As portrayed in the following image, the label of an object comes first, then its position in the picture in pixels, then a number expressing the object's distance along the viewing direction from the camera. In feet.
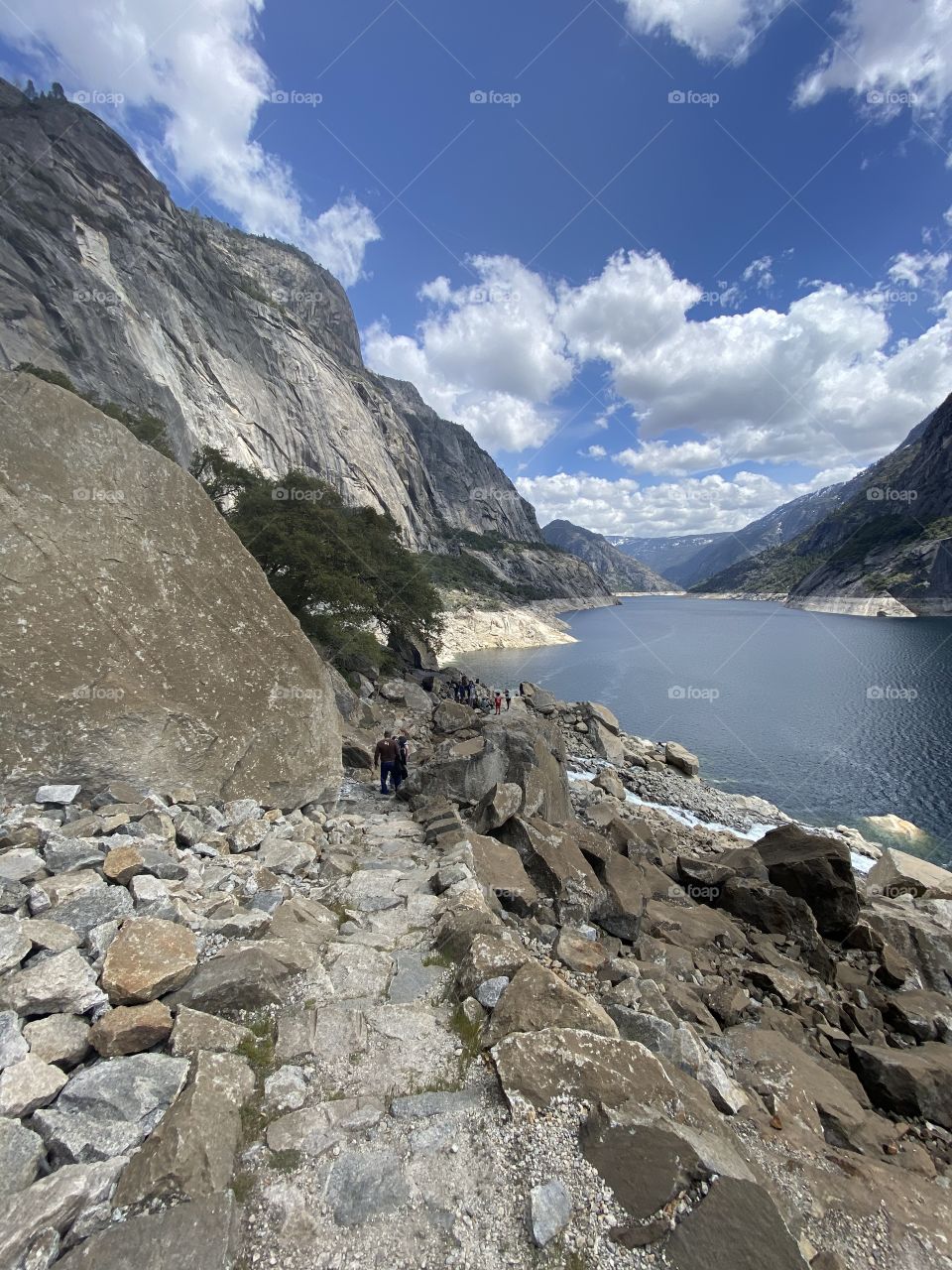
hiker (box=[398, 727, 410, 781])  50.60
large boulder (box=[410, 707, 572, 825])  44.80
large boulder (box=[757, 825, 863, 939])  38.78
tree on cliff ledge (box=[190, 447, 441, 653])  92.63
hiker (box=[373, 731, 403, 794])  47.83
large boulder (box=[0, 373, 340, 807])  26.45
